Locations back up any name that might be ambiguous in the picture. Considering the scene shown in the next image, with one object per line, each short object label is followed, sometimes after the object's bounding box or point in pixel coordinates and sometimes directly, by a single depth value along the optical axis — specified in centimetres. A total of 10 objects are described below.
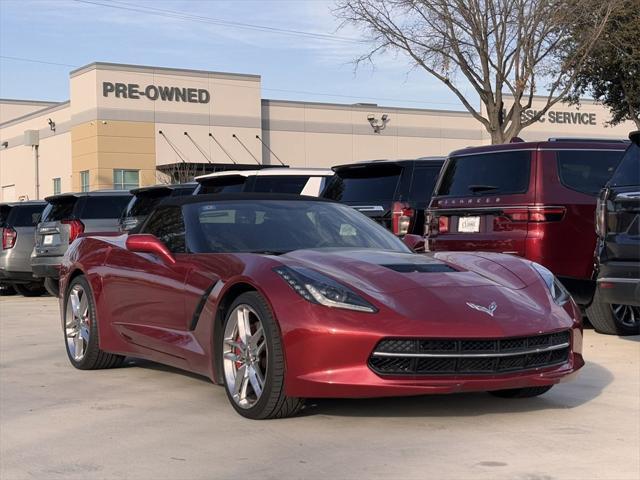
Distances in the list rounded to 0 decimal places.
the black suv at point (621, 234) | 681
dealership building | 4656
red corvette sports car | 491
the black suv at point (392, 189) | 1095
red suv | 870
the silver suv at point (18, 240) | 1586
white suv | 1191
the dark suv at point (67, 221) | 1446
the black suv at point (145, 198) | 1345
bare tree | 2008
